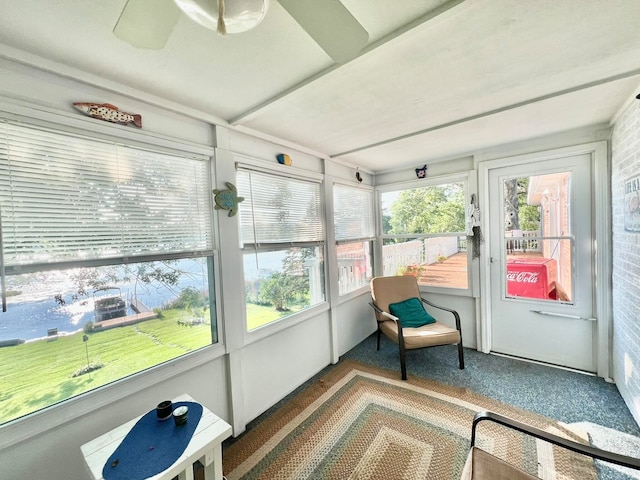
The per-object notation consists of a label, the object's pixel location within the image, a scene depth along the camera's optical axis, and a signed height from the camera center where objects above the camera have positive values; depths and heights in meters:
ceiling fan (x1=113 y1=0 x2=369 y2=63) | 0.70 +0.66
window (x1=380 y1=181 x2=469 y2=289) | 3.14 -0.08
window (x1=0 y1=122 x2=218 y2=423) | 1.15 -0.10
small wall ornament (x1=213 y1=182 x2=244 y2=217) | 1.83 +0.28
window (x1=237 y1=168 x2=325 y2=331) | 2.11 -0.09
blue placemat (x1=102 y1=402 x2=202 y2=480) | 1.04 -0.93
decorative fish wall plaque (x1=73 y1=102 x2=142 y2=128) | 1.32 +0.70
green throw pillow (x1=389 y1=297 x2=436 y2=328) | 2.92 -0.99
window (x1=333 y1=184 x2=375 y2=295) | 3.11 -0.04
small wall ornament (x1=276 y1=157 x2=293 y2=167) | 2.34 +0.70
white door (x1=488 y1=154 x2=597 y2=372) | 2.43 -0.41
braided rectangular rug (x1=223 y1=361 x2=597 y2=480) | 1.55 -1.45
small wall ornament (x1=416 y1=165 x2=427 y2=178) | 3.28 +0.72
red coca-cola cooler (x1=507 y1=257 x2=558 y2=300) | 2.64 -0.58
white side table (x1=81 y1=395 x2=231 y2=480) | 1.07 -0.94
